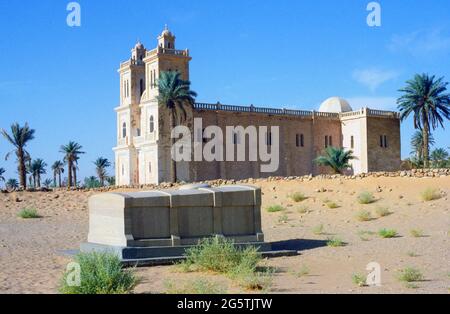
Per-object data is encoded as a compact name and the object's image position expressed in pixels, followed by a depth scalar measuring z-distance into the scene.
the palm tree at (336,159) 35.84
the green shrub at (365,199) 22.75
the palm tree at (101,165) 66.44
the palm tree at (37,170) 65.32
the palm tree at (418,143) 59.96
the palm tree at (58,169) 72.94
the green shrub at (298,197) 24.78
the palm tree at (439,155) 58.59
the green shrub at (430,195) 21.89
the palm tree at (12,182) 74.95
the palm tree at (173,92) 38.45
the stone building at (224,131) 41.97
